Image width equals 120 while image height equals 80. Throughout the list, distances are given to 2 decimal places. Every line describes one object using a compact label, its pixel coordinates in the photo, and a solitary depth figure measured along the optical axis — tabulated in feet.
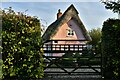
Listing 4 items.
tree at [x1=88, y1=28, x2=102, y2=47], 127.91
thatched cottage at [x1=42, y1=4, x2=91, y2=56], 95.35
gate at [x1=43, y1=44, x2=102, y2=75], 28.78
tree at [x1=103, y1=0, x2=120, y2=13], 25.70
